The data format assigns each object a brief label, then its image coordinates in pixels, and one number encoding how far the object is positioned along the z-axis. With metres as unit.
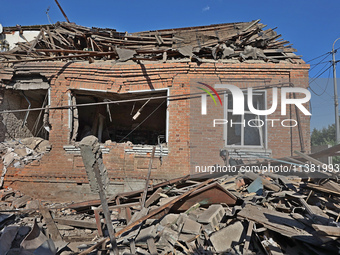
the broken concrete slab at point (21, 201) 5.89
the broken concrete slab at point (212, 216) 3.67
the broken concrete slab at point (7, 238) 3.79
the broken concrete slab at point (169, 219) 3.91
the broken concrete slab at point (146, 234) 3.48
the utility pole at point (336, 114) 10.37
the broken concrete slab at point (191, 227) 3.59
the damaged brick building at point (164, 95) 6.28
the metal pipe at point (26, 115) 7.21
